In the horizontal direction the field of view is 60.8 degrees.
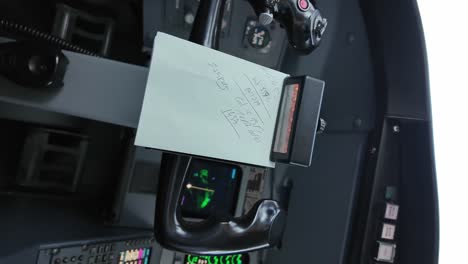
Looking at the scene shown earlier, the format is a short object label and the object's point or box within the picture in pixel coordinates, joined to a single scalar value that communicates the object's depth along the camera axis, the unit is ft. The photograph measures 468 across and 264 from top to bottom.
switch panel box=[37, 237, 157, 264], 2.56
